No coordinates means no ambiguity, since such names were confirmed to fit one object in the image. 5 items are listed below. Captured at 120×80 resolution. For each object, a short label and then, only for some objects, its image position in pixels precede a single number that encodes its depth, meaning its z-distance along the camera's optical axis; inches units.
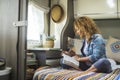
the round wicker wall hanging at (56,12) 65.6
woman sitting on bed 49.2
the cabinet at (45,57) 59.0
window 62.3
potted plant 63.6
